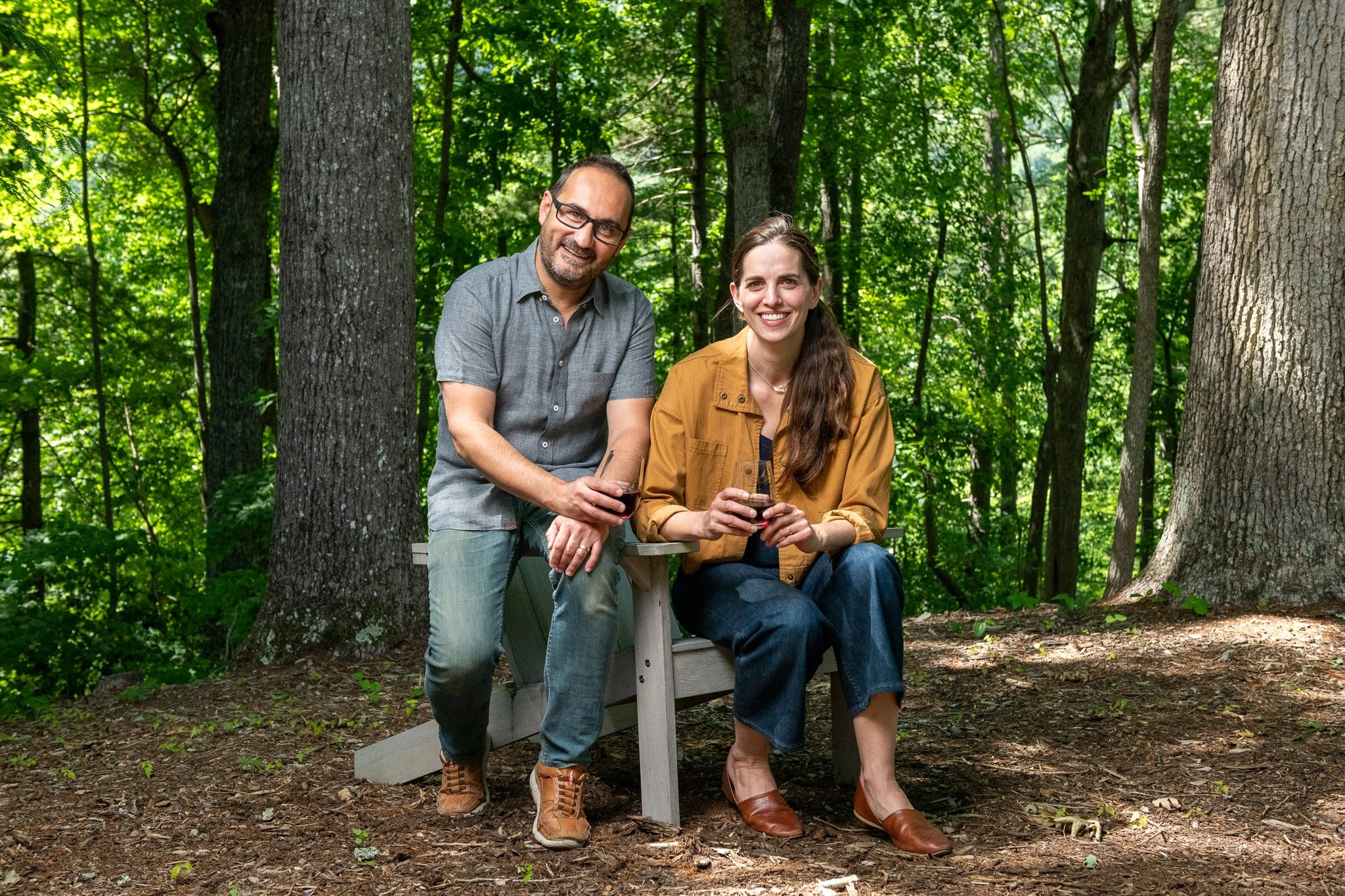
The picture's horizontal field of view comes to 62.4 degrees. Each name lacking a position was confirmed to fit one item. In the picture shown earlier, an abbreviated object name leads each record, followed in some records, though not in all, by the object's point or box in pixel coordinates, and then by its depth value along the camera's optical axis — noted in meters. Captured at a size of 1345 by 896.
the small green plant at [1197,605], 4.94
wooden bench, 2.96
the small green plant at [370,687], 4.60
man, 2.92
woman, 2.89
